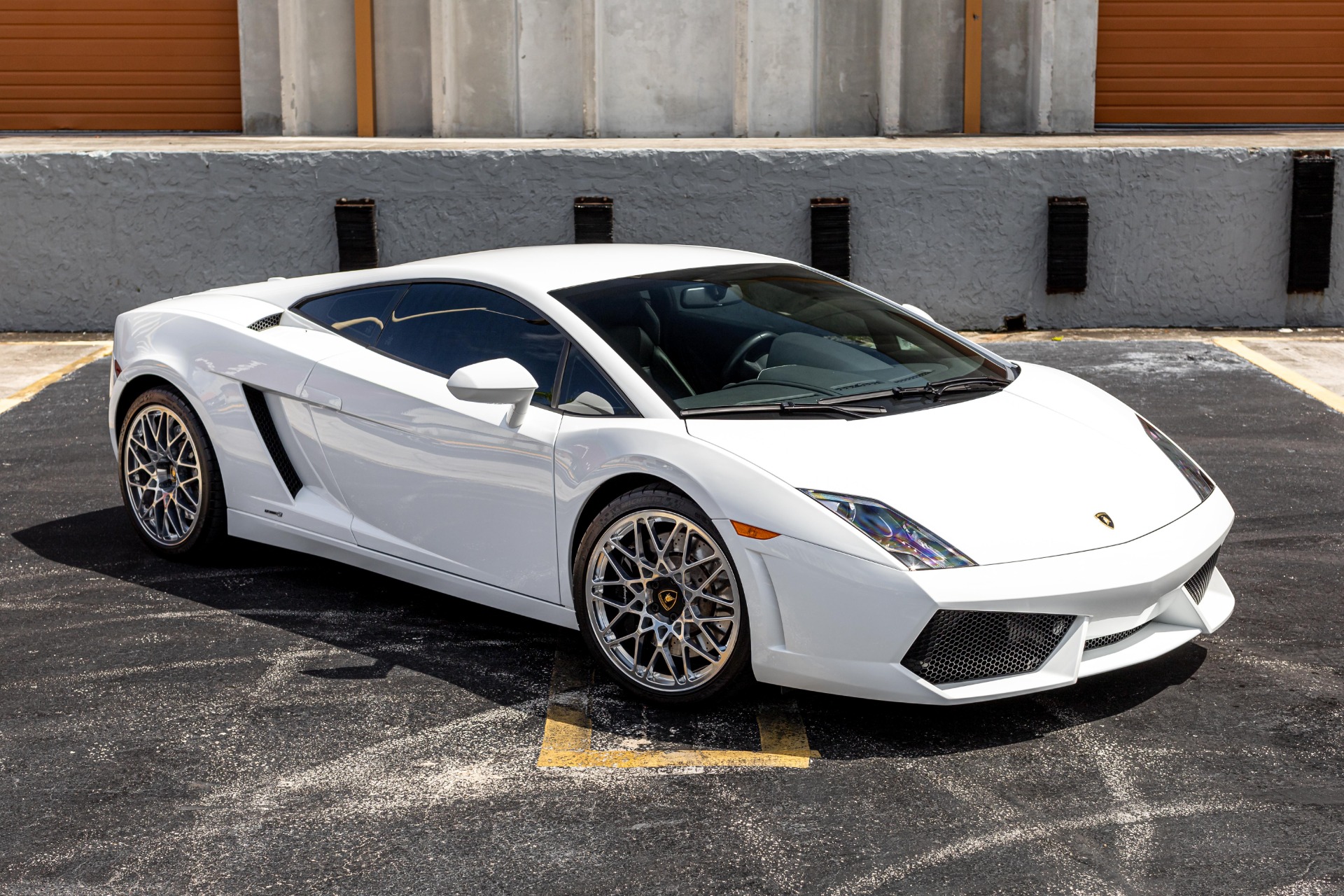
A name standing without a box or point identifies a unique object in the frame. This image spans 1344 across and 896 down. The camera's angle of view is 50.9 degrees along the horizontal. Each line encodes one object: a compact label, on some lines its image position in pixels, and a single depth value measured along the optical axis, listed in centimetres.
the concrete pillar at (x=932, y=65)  1509
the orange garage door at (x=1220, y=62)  1505
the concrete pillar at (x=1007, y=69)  1505
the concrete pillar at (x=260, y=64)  1486
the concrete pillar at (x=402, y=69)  1488
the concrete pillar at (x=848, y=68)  1498
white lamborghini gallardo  377
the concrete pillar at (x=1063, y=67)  1470
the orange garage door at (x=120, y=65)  1504
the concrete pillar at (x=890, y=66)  1455
